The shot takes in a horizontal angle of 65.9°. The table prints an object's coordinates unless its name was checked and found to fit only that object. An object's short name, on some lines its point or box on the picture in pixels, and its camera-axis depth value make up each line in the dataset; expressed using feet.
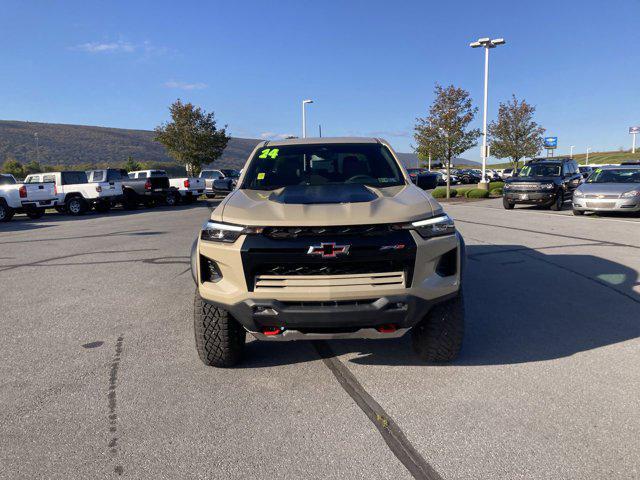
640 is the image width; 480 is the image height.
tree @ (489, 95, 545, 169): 112.16
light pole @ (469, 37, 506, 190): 93.20
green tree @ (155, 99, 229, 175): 131.64
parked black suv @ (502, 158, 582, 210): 56.70
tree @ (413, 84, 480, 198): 82.99
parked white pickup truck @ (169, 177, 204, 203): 87.25
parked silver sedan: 44.96
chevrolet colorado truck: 10.48
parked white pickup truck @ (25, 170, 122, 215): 70.38
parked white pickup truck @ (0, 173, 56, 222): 61.05
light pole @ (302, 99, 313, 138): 130.43
